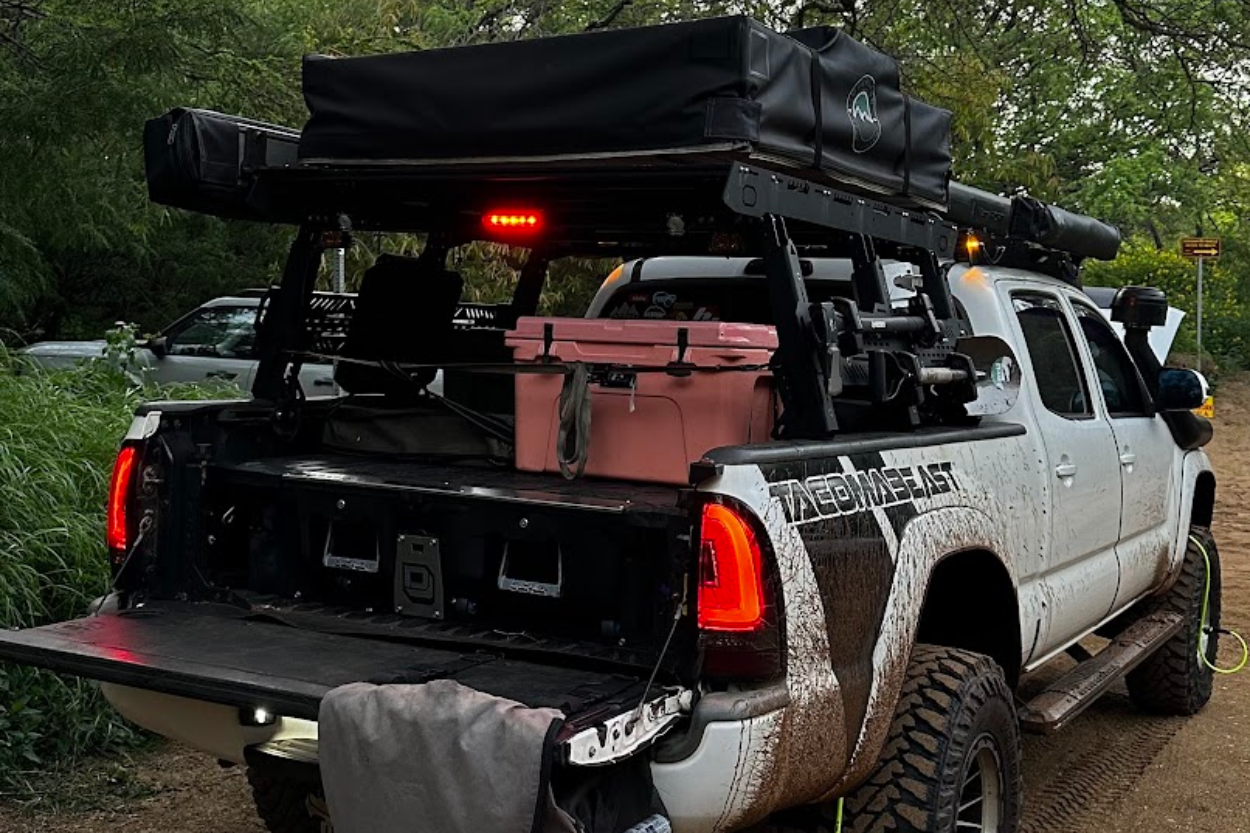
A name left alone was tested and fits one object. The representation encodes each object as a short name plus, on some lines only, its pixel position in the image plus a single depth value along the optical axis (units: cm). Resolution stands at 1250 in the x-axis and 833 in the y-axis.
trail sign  1582
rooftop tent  347
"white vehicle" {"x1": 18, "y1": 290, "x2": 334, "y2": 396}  1165
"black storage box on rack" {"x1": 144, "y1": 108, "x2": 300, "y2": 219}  415
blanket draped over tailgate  280
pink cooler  398
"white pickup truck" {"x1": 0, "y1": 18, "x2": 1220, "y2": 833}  316
